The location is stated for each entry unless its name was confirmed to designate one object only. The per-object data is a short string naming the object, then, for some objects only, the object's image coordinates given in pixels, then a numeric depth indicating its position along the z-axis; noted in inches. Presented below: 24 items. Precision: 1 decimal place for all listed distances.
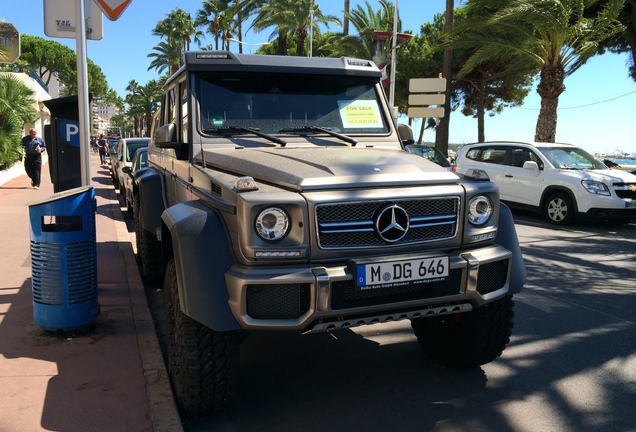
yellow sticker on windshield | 172.2
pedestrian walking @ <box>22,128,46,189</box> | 589.3
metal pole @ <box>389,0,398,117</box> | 956.6
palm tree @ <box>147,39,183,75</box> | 2272.8
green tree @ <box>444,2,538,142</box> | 1212.5
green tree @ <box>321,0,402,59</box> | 1224.2
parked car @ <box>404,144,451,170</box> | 669.7
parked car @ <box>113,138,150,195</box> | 572.9
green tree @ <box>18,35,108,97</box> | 2492.6
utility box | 209.2
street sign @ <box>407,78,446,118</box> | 755.4
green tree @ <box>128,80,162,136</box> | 3105.3
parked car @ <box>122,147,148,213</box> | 421.1
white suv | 414.3
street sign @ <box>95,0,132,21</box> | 190.4
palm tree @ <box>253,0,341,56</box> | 1194.0
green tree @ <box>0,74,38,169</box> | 647.8
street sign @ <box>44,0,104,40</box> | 193.6
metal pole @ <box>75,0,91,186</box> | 185.3
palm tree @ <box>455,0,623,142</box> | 553.3
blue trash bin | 161.8
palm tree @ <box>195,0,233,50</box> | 1724.9
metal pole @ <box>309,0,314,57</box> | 1201.4
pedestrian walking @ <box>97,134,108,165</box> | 1237.2
